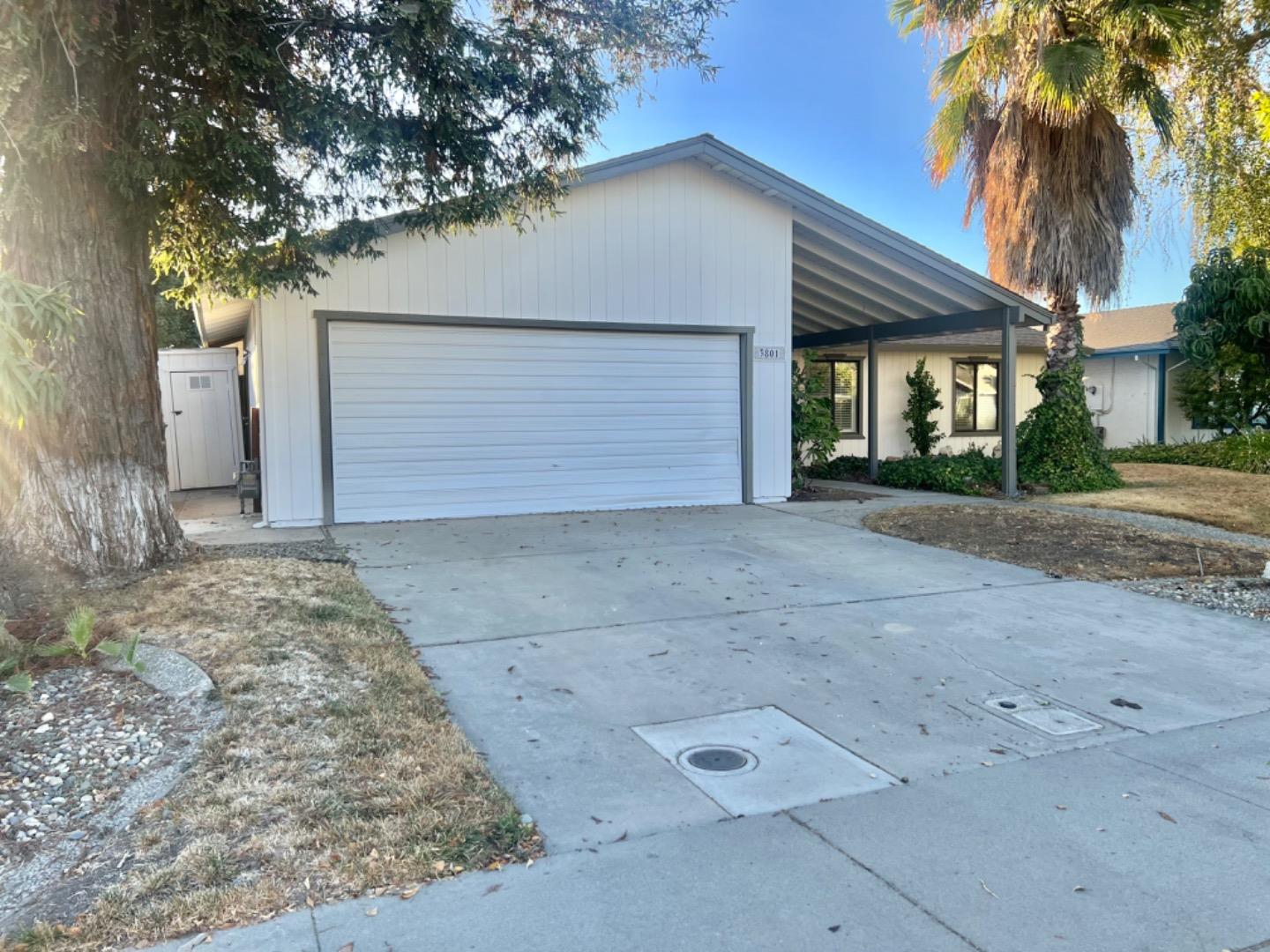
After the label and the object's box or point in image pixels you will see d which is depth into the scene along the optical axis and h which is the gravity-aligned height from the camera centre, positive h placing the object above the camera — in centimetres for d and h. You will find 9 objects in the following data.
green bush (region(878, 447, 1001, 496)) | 1355 -87
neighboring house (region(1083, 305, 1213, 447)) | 2028 +88
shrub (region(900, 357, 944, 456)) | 1738 +32
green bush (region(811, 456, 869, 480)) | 1655 -90
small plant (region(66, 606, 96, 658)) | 429 -100
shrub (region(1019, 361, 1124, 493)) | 1334 -37
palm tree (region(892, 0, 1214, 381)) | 1140 +434
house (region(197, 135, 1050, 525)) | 995 +106
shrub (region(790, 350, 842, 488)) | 1309 -2
